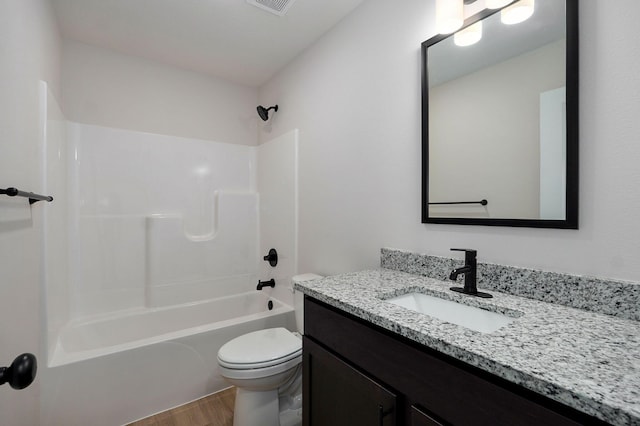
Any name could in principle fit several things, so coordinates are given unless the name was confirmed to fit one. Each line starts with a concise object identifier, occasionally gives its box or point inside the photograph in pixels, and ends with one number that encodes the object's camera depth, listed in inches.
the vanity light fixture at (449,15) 45.8
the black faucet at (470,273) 40.0
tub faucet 95.8
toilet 57.0
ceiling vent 64.8
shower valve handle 99.6
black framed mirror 36.4
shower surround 63.6
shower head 100.8
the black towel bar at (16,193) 36.7
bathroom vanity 19.7
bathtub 59.9
